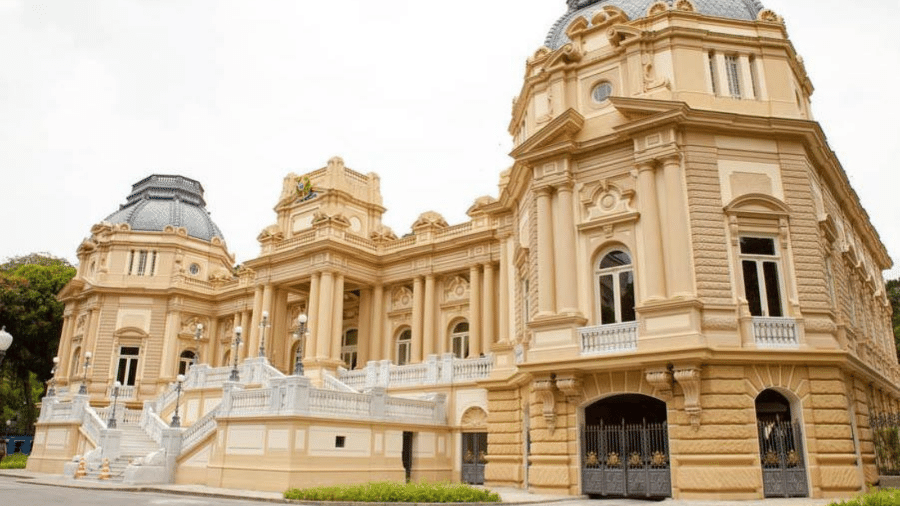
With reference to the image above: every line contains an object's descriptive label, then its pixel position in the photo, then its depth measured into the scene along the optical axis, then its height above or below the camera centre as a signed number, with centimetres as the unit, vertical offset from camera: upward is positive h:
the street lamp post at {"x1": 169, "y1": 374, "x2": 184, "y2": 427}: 2306 +111
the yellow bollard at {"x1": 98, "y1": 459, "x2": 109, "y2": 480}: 2273 -51
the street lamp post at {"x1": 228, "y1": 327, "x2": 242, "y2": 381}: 2438 +391
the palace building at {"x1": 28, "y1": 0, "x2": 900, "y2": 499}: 1639 +338
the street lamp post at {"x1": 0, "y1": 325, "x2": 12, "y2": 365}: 1347 +210
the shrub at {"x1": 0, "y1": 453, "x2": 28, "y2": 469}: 3191 -33
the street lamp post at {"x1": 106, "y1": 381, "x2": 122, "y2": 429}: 2606 +119
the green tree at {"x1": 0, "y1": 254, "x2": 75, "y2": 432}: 4525 +866
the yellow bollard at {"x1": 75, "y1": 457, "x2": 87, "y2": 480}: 2394 -54
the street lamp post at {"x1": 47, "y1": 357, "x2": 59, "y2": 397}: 4147 +371
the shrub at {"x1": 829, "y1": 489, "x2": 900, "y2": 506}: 1115 -52
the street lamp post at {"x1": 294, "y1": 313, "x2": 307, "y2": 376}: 2040 +312
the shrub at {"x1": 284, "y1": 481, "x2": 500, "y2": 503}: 1521 -73
